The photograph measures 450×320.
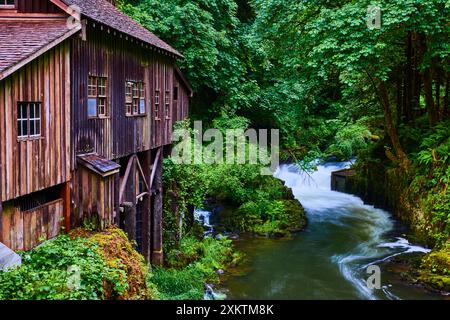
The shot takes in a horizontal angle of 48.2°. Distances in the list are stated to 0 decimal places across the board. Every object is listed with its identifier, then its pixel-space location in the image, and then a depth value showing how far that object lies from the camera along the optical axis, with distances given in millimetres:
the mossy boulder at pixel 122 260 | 9430
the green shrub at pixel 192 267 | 14719
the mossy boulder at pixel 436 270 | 14602
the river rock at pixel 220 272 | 16938
